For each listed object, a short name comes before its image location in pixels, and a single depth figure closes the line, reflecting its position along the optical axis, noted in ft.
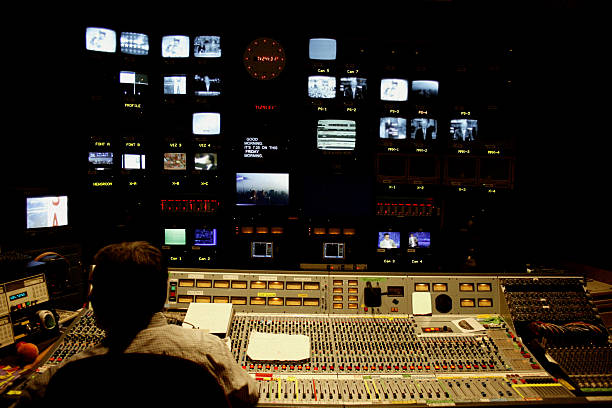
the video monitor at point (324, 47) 12.30
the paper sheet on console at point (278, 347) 5.02
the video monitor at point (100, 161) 11.82
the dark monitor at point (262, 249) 12.32
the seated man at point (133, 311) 3.19
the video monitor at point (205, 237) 12.28
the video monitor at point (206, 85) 12.18
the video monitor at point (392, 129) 12.33
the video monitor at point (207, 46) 12.19
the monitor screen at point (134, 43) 11.94
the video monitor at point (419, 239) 12.42
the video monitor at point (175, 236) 12.23
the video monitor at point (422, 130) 12.38
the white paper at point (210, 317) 5.32
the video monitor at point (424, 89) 12.44
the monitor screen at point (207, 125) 12.16
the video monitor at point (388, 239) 12.38
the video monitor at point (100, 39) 11.72
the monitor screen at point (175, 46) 12.12
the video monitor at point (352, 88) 12.30
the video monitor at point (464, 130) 12.37
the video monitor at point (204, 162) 12.19
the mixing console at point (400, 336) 4.61
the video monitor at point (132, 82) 11.97
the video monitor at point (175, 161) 12.21
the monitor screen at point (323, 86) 12.24
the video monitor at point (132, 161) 11.98
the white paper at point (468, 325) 5.71
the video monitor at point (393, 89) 12.37
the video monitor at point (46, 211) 9.70
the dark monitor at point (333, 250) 12.25
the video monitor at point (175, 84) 12.16
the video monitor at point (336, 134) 12.25
